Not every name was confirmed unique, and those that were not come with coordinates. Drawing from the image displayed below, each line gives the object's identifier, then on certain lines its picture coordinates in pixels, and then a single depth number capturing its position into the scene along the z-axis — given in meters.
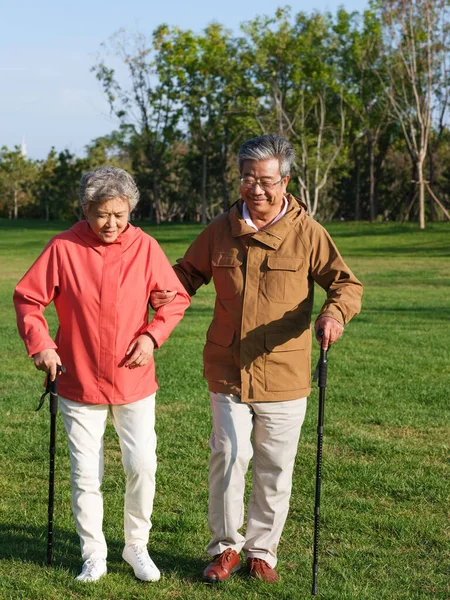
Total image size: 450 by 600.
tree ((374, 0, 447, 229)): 40.34
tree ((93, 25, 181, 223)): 52.09
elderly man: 4.20
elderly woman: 4.06
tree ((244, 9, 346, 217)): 47.41
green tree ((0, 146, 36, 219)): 69.00
